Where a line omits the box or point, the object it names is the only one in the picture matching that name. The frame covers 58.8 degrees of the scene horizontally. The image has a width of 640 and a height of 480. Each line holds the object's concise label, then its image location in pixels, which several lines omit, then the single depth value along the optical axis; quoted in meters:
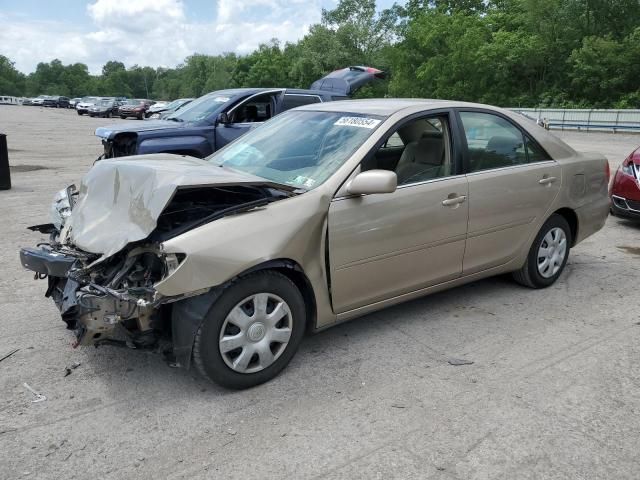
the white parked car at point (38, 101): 74.60
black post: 9.80
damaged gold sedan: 3.08
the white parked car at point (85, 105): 47.29
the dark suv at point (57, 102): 72.00
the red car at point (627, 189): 7.34
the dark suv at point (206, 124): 8.58
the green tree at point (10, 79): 123.03
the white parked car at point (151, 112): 35.73
